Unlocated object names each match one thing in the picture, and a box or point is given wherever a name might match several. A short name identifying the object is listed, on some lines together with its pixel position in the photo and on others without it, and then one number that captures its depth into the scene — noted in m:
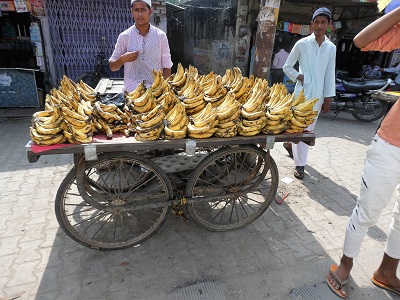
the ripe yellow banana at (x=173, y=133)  2.38
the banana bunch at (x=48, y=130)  2.13
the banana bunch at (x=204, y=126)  2.43
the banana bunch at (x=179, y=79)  3.29
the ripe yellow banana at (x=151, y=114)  2.41
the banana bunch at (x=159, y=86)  2.83
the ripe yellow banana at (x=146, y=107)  2.56
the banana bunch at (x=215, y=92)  2.91
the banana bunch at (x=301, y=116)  2.74
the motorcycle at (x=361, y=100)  7.69
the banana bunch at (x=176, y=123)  2.39
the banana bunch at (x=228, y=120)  2.52
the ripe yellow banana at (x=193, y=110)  2.77
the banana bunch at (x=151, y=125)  2.33
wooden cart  2.39
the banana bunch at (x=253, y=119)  2.58
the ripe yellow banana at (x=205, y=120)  2.46
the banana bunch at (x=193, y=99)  2.76
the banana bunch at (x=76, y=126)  2.20
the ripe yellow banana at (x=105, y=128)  2.42
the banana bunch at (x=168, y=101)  2.56
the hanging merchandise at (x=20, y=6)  6.72
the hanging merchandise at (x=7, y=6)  6.72
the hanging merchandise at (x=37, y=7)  6.94
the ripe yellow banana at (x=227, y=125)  2.52
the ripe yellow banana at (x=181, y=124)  2.43
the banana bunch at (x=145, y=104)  2.57
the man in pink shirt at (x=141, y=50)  3.29
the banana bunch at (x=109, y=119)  2.49
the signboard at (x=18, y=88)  6.66
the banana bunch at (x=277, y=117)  2.66
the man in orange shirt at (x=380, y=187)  1.91
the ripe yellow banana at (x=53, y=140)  2.13
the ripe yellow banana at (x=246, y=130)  2.59
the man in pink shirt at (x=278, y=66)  9.97
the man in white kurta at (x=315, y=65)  3.84
